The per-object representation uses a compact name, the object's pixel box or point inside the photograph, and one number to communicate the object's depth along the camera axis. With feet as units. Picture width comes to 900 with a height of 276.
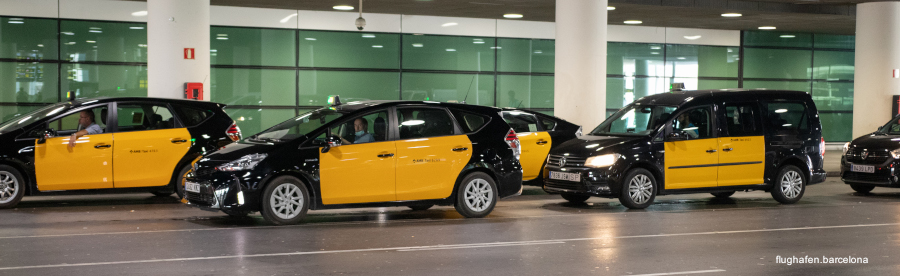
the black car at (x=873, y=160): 50.42
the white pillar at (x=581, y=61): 62.85
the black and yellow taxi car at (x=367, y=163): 34.47
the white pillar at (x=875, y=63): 80.18
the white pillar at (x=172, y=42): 57.31
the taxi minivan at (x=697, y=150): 42.19
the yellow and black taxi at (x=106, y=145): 39.78
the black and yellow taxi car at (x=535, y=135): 46.57
